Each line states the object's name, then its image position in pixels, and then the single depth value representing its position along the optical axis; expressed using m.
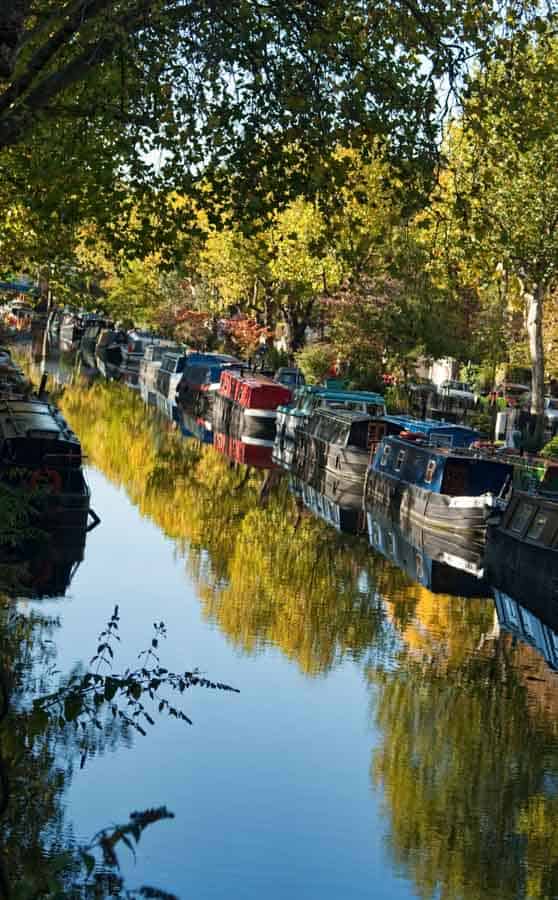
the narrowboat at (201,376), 71.75
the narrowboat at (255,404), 59.44
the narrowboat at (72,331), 119.81
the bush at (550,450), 43.27
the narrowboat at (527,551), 28.08
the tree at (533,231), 48.50
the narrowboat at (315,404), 51.19
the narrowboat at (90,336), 115.32
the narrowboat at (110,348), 106.59
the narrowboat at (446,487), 34.69
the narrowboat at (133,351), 100.75
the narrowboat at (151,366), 85.06
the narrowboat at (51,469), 29.58
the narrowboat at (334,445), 44.84
